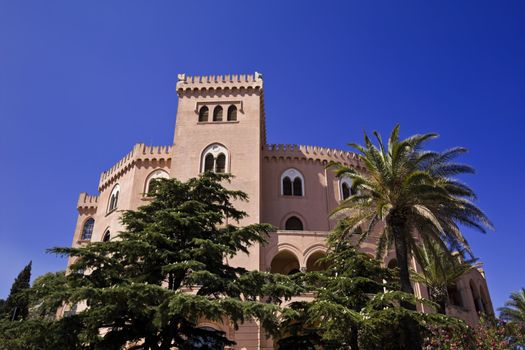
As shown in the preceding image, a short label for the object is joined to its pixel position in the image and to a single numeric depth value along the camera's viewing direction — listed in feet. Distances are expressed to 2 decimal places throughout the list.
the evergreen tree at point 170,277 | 34.81
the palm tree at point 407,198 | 46.57
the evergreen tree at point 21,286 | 83.20
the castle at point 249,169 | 75.36
